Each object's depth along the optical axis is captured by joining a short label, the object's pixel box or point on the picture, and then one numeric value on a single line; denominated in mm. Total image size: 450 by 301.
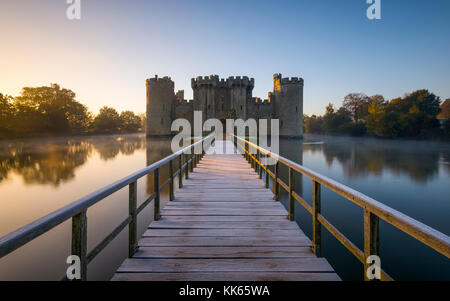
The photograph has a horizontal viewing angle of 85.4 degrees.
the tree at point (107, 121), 60094
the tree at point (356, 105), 61500
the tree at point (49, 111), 38938
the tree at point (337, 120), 60044
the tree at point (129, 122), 70856
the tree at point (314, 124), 76500
